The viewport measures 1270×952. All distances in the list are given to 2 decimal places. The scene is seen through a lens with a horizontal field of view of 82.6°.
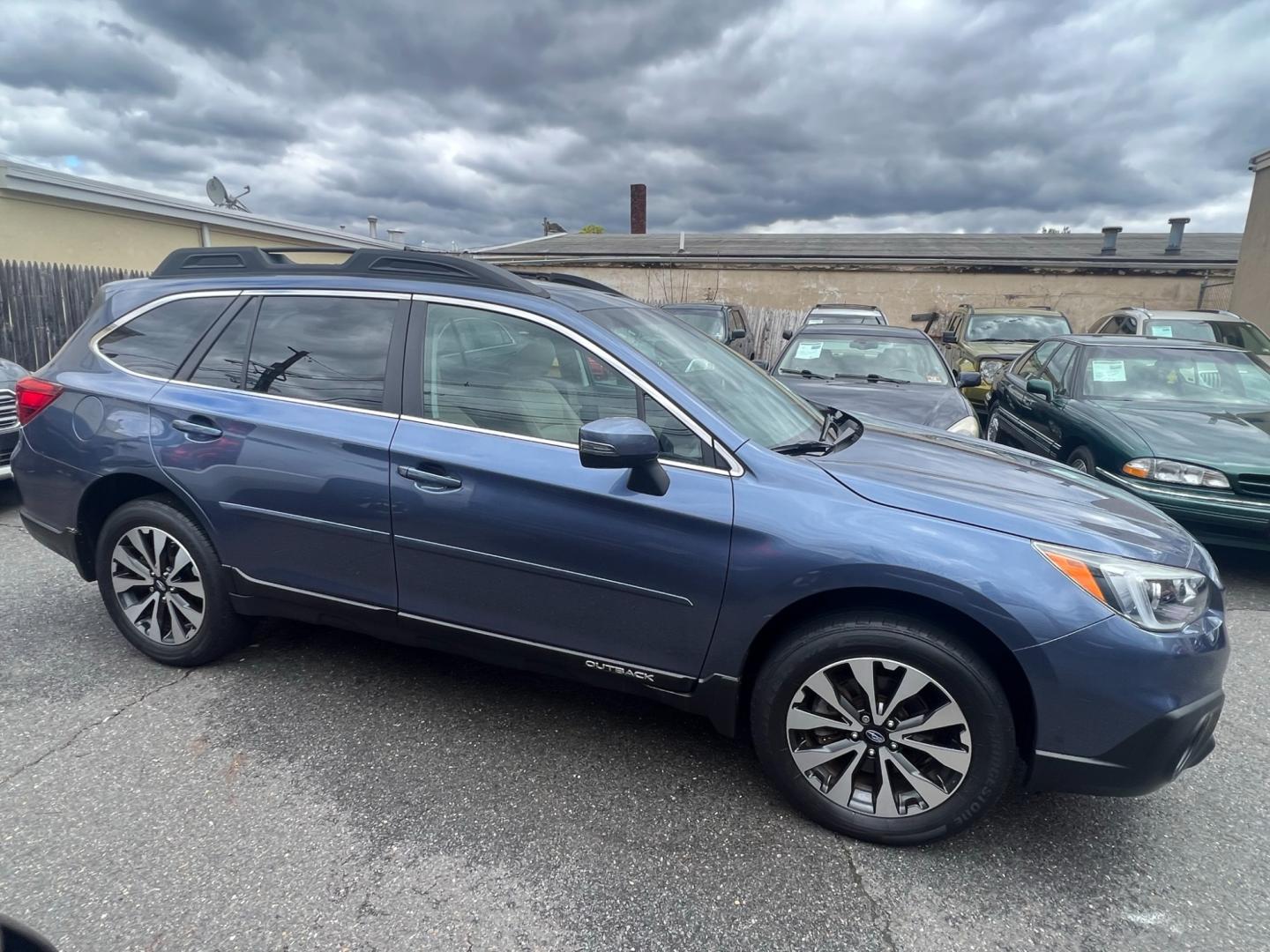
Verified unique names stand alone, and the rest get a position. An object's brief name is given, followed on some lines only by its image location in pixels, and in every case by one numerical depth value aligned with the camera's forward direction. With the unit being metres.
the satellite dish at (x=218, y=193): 15.41
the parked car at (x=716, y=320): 11.07
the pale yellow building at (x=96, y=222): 11.35
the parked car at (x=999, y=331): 11.50
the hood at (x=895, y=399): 5.82
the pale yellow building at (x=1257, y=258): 12.75
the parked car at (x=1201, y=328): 7.95
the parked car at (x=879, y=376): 5.95
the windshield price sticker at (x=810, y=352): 7.55
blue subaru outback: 2.16
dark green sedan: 4.45
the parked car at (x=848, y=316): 12.13
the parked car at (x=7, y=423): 5.66
